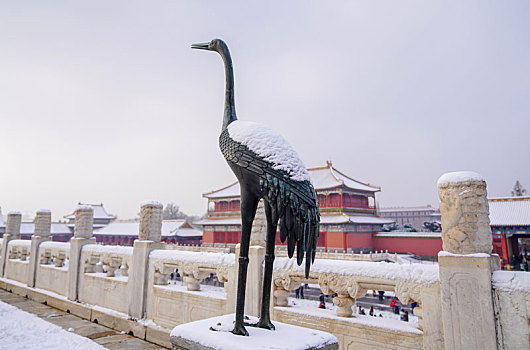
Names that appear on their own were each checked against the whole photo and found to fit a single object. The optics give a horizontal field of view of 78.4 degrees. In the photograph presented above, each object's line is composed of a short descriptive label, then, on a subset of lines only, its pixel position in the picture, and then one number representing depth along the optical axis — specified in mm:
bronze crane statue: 1954
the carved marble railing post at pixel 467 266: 2416
